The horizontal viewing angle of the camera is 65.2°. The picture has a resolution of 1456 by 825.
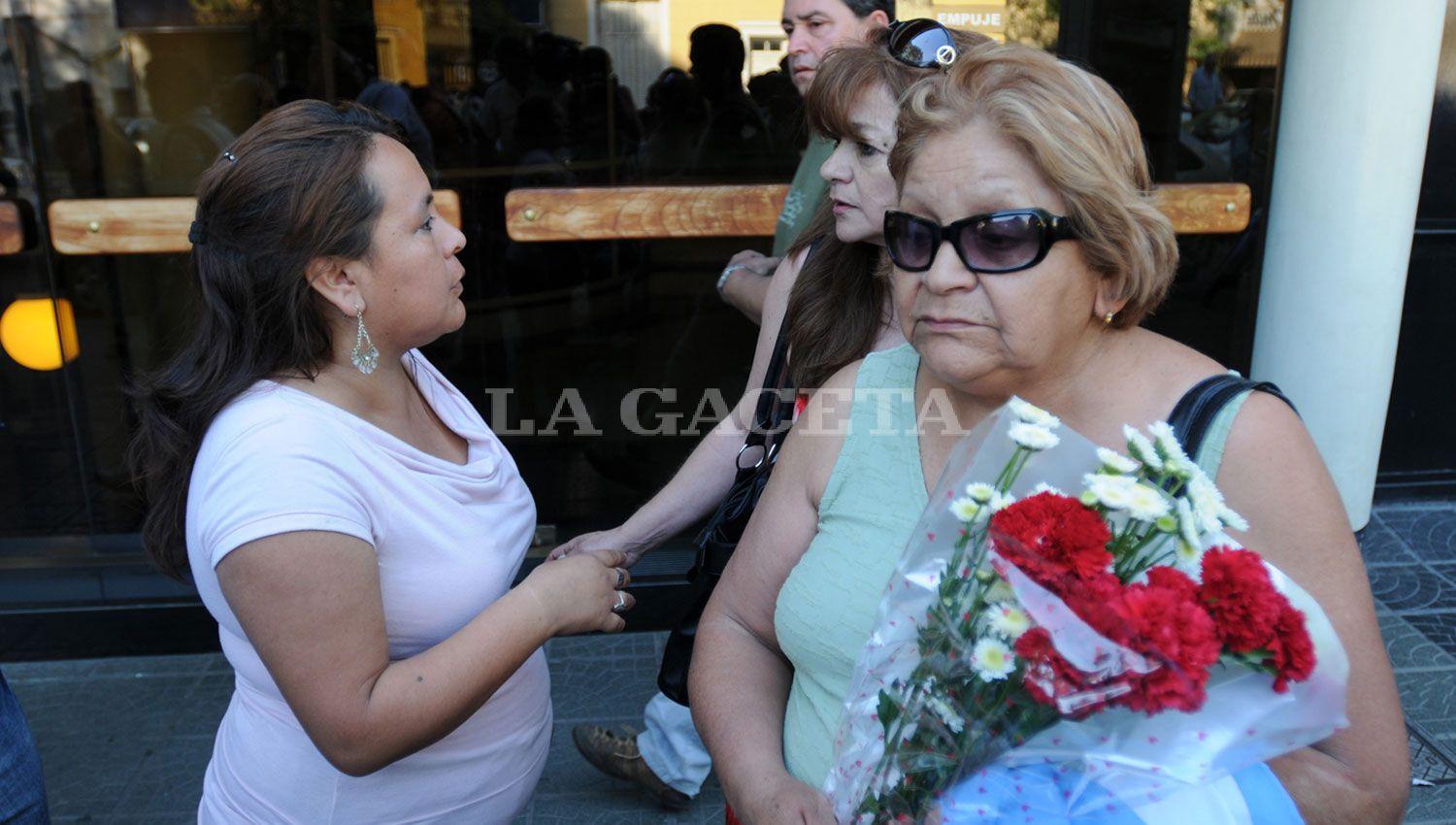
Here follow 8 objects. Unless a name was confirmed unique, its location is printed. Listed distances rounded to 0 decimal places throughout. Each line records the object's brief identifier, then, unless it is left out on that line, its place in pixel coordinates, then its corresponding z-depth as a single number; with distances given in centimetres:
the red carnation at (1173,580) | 109
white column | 413
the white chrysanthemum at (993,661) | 112
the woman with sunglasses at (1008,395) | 142
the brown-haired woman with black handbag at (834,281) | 225
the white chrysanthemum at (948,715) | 120
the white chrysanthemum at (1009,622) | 112
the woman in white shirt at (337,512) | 162
